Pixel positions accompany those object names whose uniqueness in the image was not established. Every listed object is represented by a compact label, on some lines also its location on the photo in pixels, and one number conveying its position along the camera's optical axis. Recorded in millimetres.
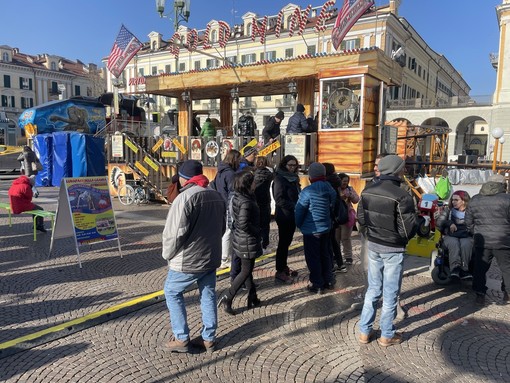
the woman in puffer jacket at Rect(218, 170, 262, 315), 4246
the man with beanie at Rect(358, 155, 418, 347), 3551
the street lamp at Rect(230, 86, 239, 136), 12109
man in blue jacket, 4805
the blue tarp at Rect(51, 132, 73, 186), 17938
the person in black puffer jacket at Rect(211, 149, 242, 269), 5789
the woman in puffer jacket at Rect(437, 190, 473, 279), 5145
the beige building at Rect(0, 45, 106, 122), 58688
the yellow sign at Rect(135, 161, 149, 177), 12047
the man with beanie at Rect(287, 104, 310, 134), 9289
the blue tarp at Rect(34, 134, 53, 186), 18562
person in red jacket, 7469
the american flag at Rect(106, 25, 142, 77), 13484
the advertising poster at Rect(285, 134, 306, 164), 9258
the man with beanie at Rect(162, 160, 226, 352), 3328
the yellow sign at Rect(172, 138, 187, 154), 11648
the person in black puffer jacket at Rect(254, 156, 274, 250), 5298
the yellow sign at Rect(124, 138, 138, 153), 12242
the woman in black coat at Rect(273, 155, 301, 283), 5266
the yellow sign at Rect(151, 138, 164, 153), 12148
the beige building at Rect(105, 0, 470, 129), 37334
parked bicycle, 12062
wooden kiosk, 8852
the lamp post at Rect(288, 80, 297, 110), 10912
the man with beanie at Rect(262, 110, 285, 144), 9406
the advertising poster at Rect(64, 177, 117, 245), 6160
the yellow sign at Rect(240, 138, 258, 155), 10195
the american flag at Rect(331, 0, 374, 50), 10098
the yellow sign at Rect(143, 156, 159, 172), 11977
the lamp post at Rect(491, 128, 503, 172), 10742
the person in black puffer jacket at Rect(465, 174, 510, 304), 4652
